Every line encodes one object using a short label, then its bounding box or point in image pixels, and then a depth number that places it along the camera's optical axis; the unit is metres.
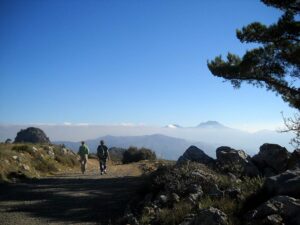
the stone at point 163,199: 8.99
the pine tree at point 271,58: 16.22
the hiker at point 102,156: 20.60
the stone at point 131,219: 8.33
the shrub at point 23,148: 20.53
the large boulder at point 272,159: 13.54
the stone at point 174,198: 8.82
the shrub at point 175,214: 7.33
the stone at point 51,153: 22.81
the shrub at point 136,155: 31.63
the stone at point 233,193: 7.38
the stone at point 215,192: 7.75
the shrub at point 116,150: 50.54
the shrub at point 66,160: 23.69
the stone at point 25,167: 18.47
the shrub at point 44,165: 20.19
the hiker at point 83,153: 21.28
